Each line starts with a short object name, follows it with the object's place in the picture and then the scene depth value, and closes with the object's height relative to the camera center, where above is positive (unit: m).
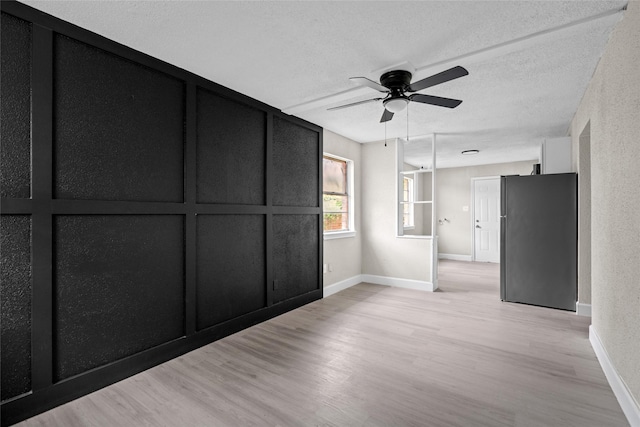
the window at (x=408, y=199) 7.69 +0.38
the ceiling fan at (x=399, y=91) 2.46 +0.98
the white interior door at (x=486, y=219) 7.38 -0.14
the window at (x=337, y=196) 4.77 +0.28
